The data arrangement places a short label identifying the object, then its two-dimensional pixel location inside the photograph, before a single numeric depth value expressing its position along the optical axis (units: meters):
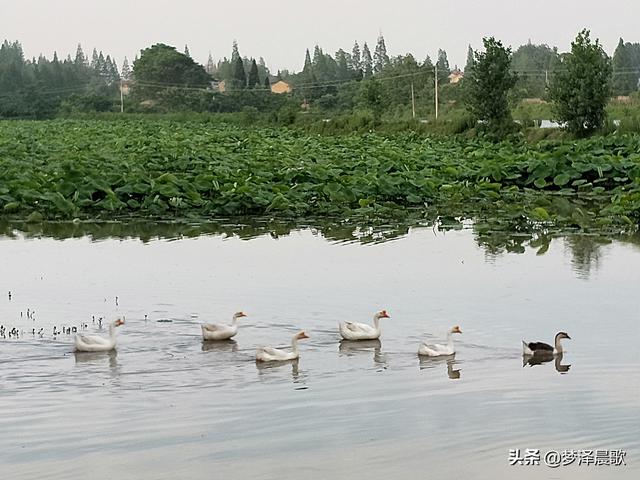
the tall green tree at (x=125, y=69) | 179.48
